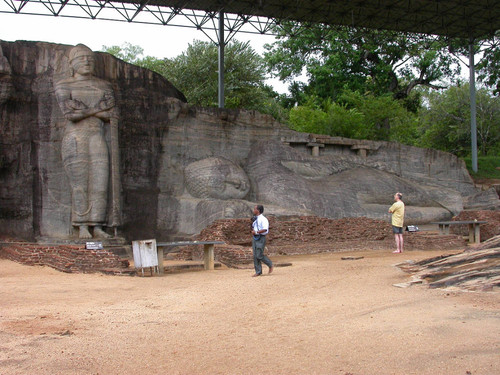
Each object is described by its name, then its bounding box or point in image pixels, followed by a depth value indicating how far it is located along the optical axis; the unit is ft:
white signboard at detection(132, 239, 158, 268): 32.42
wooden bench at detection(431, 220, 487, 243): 48.88
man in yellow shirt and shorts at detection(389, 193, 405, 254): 40.86
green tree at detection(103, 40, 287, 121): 100.89
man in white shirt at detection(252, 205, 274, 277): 30.60
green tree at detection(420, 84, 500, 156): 112.57
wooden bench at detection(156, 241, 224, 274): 35.65
